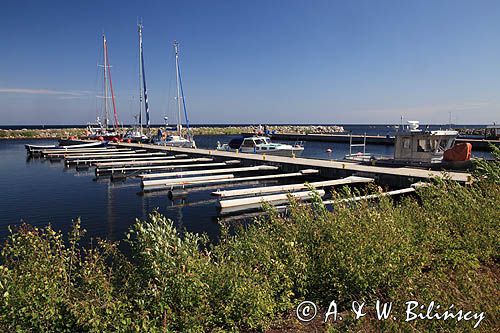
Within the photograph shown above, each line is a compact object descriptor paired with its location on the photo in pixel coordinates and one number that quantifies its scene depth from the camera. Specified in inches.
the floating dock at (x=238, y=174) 853.8
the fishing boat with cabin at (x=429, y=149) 939.3
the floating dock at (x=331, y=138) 3053.6
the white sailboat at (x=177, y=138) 2170.3
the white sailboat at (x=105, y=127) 2488.2
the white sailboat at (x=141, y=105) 2396.3
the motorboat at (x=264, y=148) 1627.7
